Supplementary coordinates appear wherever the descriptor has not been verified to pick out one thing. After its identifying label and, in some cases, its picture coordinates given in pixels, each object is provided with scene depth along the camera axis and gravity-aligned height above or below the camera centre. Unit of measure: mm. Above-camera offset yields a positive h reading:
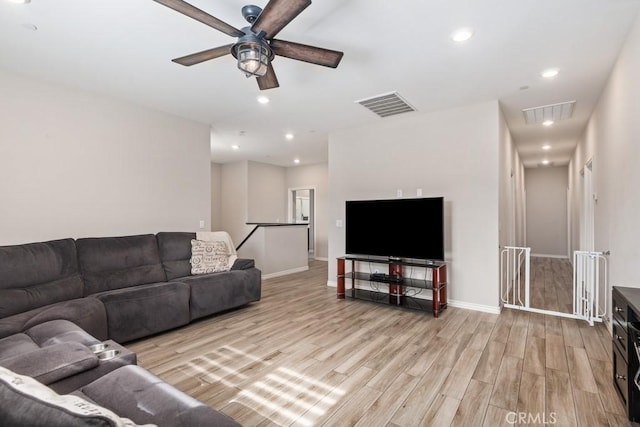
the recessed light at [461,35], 2455 +1497
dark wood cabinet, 1786 -820
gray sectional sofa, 1486 -776
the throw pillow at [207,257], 4039 -548
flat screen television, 3951 -152
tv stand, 3900 -910
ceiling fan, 1788 +1218
